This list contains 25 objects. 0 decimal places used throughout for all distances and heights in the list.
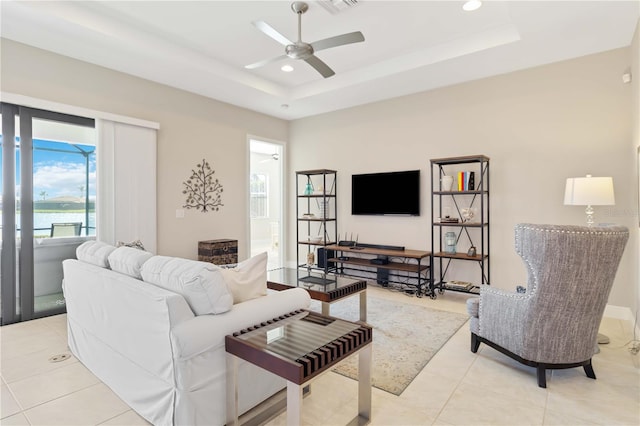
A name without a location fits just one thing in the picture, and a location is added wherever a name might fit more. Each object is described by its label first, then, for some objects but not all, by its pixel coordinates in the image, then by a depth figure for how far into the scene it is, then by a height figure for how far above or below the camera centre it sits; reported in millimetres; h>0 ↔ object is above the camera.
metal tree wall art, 5027 +363
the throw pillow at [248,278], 2074 -421
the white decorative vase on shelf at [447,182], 4516 +402
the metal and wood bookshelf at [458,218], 4340 -87
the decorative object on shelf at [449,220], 4484 -112
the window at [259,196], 9859 +503
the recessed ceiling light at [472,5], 3115 +1961
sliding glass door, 3492 +129
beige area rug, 2459 -1174
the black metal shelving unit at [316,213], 5896 -11
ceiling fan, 2832 +1495
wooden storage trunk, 4941 -576
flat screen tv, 5062 +300
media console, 4676 -779
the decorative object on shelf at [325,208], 5941 +80
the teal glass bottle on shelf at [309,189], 6070 +428
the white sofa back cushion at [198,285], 1798 -398
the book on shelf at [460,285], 4348 -970
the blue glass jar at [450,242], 4590 -418
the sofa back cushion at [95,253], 2574 -320
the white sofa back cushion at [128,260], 2232 -325
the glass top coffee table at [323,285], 2965 -698
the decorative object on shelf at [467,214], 4438 -32
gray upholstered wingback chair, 2109 -570
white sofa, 1697 -668
